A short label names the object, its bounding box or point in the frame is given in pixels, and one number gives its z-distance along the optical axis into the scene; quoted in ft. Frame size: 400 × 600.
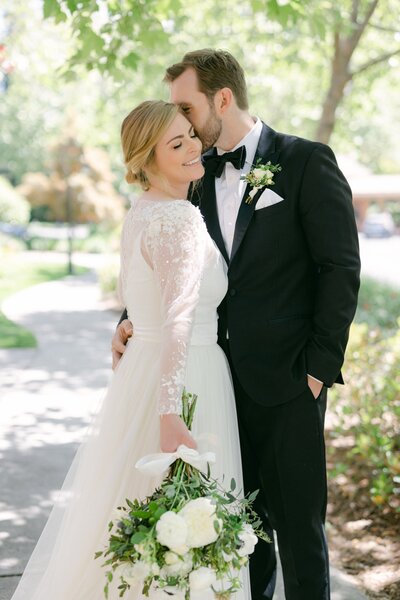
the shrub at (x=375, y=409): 15.76
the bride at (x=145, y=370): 9.09
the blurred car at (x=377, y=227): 147.74
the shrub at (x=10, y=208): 73.21
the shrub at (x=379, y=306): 36.86
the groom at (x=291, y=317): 9.50
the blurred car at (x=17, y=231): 117.98
